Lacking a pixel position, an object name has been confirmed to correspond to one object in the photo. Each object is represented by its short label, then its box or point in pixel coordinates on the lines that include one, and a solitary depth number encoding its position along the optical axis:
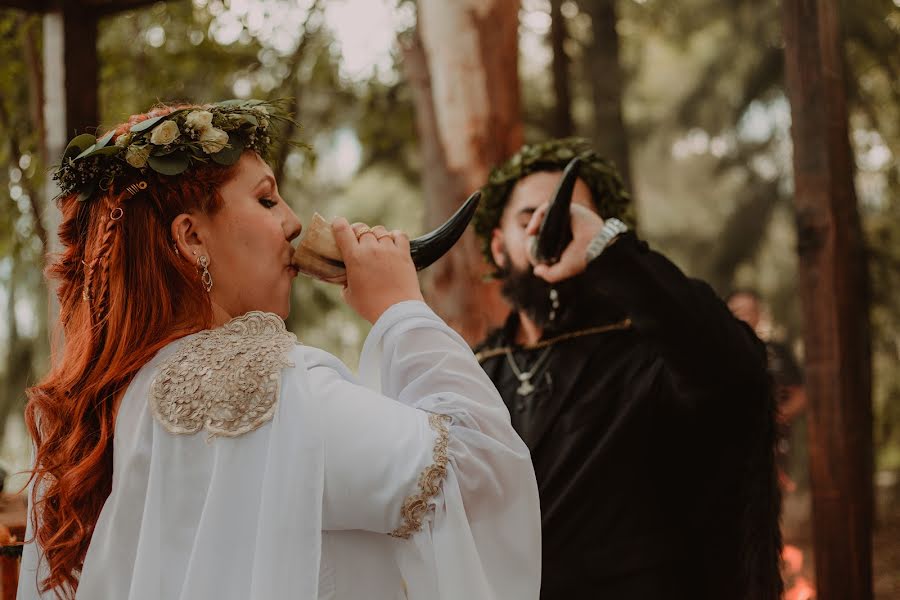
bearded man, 2.01
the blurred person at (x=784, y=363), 6.03
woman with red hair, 1.35
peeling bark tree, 4.14
